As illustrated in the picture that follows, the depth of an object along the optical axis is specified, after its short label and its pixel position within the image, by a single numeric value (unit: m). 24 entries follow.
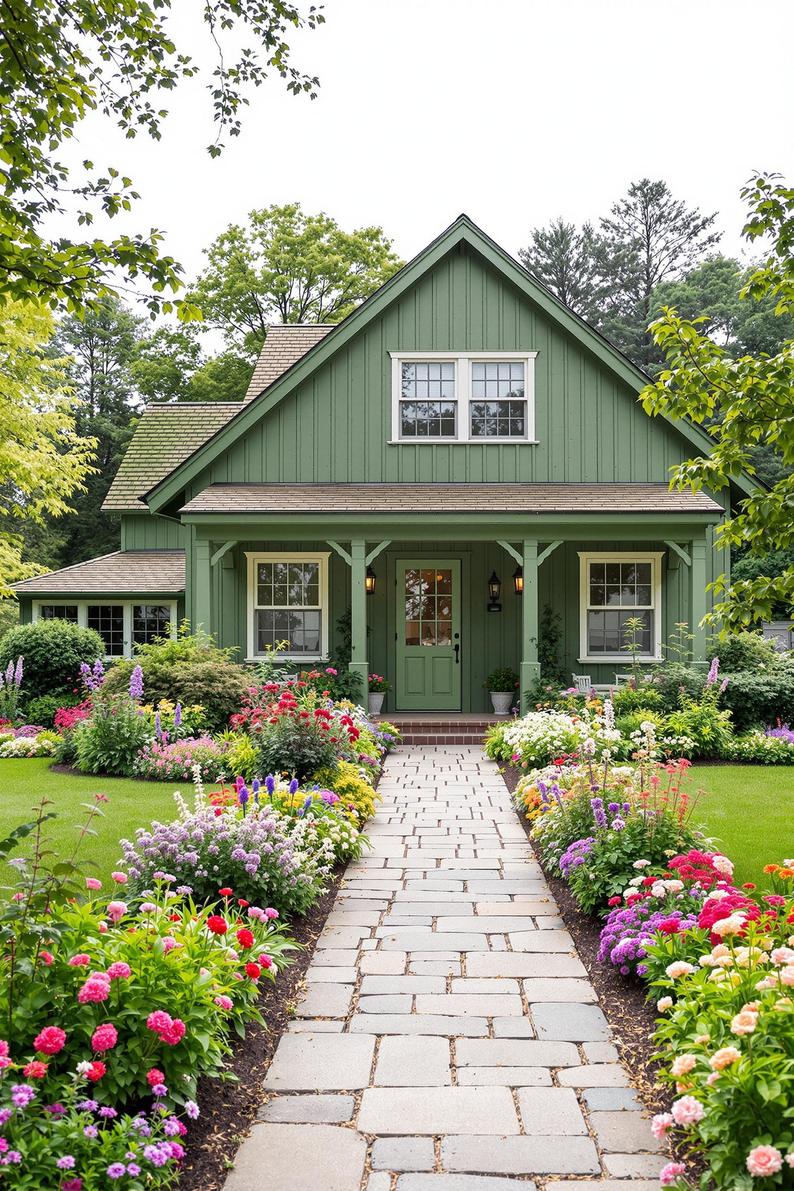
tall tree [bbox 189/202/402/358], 29.12
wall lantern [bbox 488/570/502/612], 14.26
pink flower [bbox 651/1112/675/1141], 2.51
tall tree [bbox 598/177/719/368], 37.16
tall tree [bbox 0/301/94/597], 12.88
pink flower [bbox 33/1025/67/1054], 2.60
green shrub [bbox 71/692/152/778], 10.11
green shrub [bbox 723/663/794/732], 11.88
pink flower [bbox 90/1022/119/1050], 2.69
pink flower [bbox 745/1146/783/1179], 2.20
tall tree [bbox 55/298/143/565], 32.09
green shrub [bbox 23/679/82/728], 13.85
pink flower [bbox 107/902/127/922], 3.24
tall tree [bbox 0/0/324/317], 4.25
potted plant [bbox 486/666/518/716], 13.84
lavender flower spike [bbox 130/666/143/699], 9.87
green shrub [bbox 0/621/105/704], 14.38
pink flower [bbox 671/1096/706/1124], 2.36
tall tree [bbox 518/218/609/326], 37.16
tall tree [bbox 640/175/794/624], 4.77
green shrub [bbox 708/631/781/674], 13.09
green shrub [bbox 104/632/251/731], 11.30
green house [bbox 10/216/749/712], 13.11
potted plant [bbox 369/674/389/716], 13.60
